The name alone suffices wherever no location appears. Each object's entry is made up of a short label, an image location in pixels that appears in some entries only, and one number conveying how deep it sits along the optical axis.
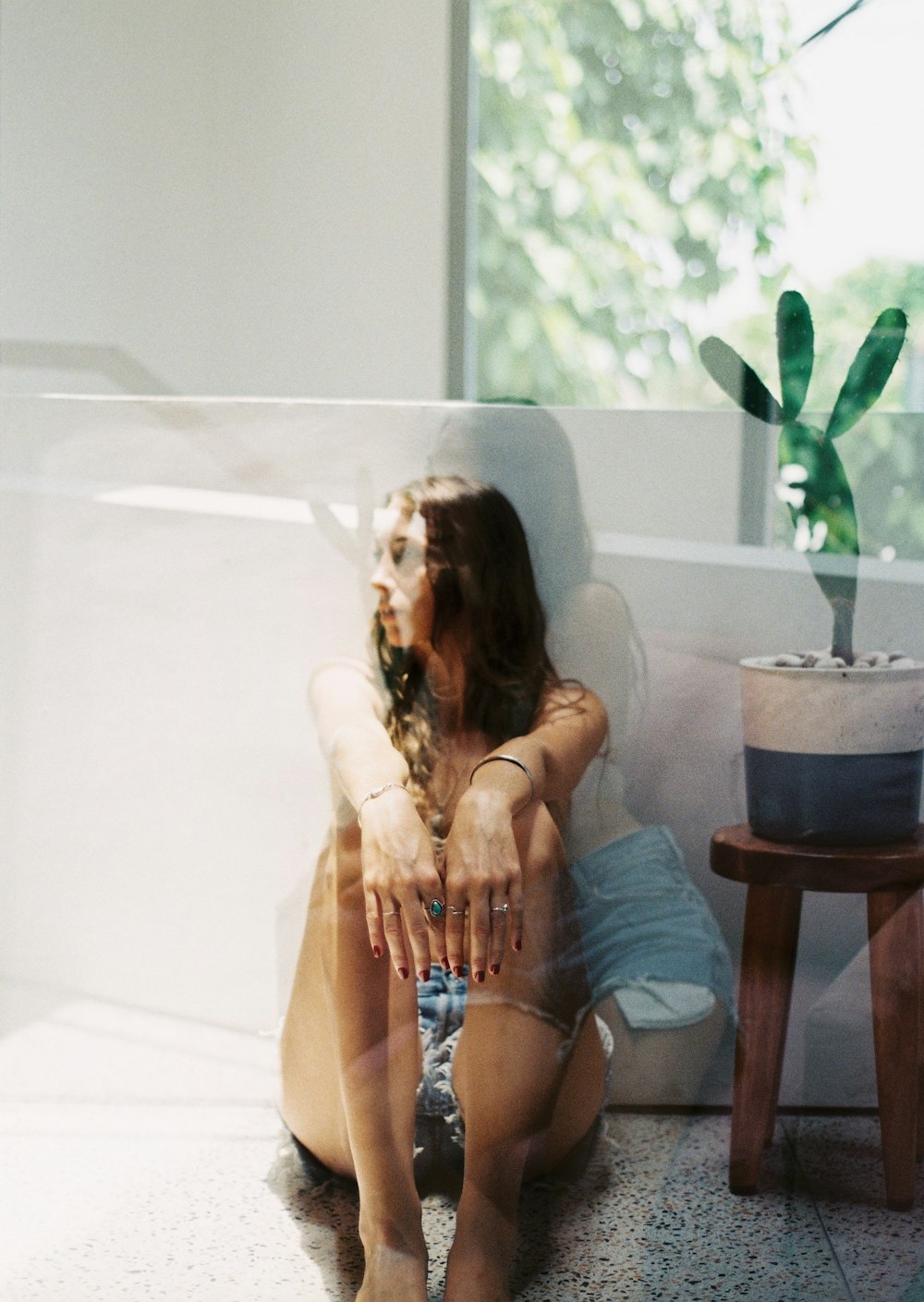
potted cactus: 1.33
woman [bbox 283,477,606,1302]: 1.27
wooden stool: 1.37
